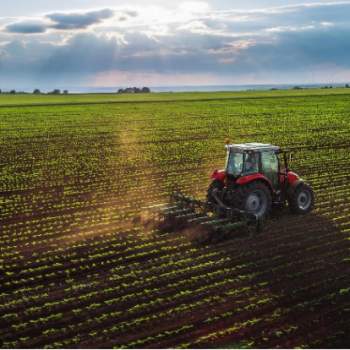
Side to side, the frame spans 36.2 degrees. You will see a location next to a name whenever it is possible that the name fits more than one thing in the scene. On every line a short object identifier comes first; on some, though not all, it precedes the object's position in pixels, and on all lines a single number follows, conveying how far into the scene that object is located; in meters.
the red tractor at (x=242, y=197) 12.98
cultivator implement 12.59
